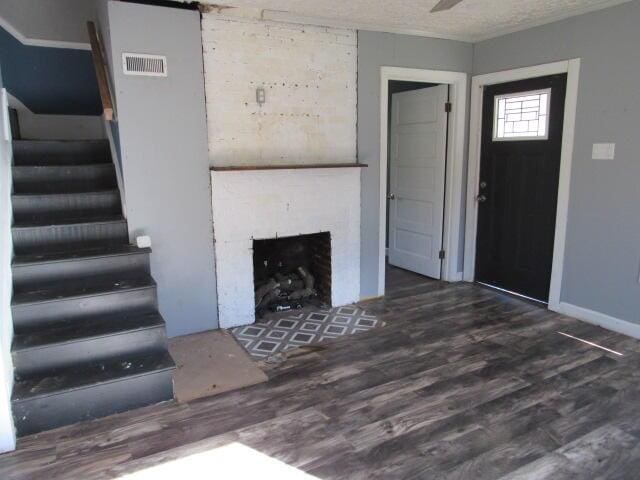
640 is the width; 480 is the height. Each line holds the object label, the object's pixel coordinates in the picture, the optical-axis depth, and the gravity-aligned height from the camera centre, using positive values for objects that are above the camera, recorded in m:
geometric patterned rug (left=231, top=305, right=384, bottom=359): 3.33 -1.35
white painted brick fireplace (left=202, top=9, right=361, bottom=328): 3.41 +0.18
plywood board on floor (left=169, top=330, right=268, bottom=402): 2.72 -1.36
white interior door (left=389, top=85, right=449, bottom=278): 4.62 -0.21
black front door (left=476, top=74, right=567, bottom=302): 3.83 -0.22
